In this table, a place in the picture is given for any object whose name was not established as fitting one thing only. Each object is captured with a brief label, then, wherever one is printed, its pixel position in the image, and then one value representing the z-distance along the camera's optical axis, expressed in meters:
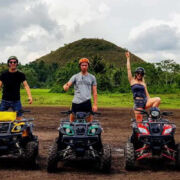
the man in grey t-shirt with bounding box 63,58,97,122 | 7.53
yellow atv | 6.86
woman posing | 8.04
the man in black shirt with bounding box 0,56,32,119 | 7.89
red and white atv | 6.89
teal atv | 6.76
